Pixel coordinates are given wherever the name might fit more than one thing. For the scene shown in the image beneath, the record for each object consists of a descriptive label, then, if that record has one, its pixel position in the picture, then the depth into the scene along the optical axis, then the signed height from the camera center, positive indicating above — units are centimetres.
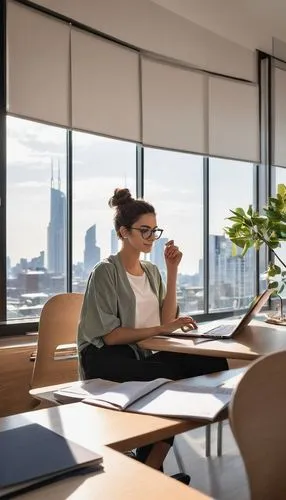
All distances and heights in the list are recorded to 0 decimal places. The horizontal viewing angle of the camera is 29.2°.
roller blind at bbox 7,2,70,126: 336 +125
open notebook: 132 -36
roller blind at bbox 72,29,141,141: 374 +124
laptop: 225 -29
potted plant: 264 +16
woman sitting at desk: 211 -22
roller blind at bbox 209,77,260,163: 475 +127
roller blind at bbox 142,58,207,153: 423 +124
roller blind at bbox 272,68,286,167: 525 +139
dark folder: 88 -35
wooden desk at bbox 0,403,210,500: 85 -36
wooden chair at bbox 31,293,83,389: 264 -34
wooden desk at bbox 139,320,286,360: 189 -31
